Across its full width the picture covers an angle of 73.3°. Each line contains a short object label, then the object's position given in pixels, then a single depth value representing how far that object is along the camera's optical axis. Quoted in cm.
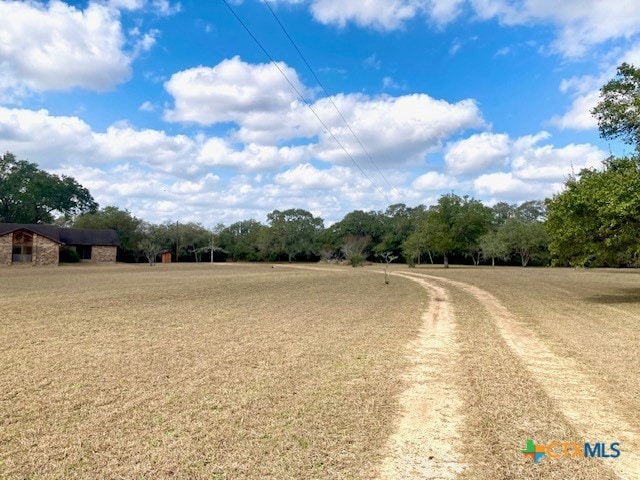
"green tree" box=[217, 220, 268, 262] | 8094
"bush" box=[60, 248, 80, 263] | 5969
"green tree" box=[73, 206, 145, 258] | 7306
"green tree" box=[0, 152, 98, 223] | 7656
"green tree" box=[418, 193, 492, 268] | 5916
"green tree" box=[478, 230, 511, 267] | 6850
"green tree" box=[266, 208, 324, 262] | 7962
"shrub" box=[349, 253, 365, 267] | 6188
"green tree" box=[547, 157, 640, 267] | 1570
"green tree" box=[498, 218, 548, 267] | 6906
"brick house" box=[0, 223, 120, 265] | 5191
